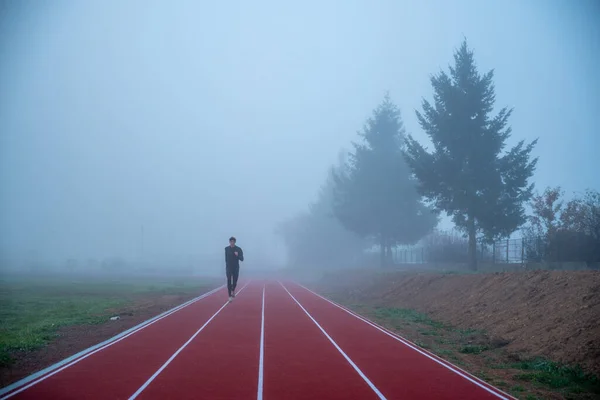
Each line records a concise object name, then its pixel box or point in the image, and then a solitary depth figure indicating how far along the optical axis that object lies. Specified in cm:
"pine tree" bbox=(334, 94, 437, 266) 4156
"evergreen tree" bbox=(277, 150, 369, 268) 5950
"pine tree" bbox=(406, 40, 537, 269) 2805
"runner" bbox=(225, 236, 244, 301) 2248
